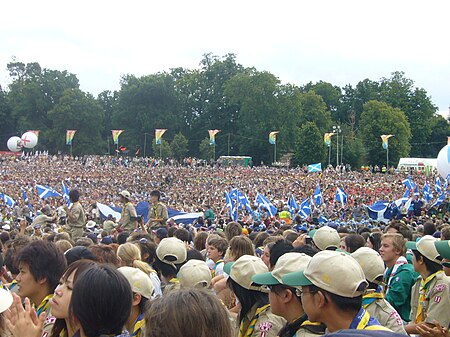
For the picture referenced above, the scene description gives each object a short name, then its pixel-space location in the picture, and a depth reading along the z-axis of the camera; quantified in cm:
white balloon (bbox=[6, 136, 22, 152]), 7988
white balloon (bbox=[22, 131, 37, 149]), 7688
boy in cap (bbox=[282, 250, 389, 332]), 354
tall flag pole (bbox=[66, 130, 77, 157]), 7675
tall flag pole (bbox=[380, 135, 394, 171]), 6612
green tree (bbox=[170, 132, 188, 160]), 7912
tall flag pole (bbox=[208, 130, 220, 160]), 7251
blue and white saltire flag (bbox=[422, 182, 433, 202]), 2722
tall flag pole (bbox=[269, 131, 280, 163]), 7105
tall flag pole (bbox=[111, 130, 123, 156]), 7441
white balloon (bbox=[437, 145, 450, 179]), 3616
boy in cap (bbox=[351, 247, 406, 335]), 458
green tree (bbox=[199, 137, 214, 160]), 7894
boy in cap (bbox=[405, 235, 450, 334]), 536
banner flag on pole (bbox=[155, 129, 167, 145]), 7215
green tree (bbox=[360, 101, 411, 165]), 7894
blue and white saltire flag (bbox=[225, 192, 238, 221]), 2320
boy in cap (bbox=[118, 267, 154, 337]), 459
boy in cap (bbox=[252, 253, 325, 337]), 425
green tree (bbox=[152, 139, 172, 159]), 7775
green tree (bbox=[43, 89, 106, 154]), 8388
